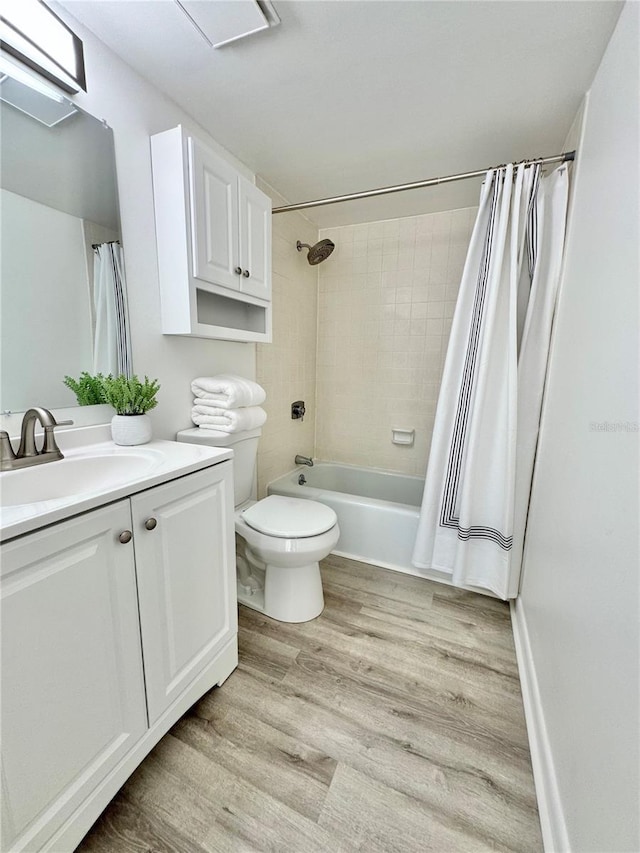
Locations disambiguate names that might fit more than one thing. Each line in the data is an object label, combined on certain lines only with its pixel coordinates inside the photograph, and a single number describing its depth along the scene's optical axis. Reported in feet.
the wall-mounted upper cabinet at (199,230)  4.13
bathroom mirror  3.15
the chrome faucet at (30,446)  2.96
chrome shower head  7.09
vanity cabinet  2.13
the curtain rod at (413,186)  4.56
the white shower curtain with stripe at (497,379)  4.83
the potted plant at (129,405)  3.78
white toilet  4.78
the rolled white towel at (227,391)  4.91
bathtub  6.38
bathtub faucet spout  8.36
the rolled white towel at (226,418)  4.91
